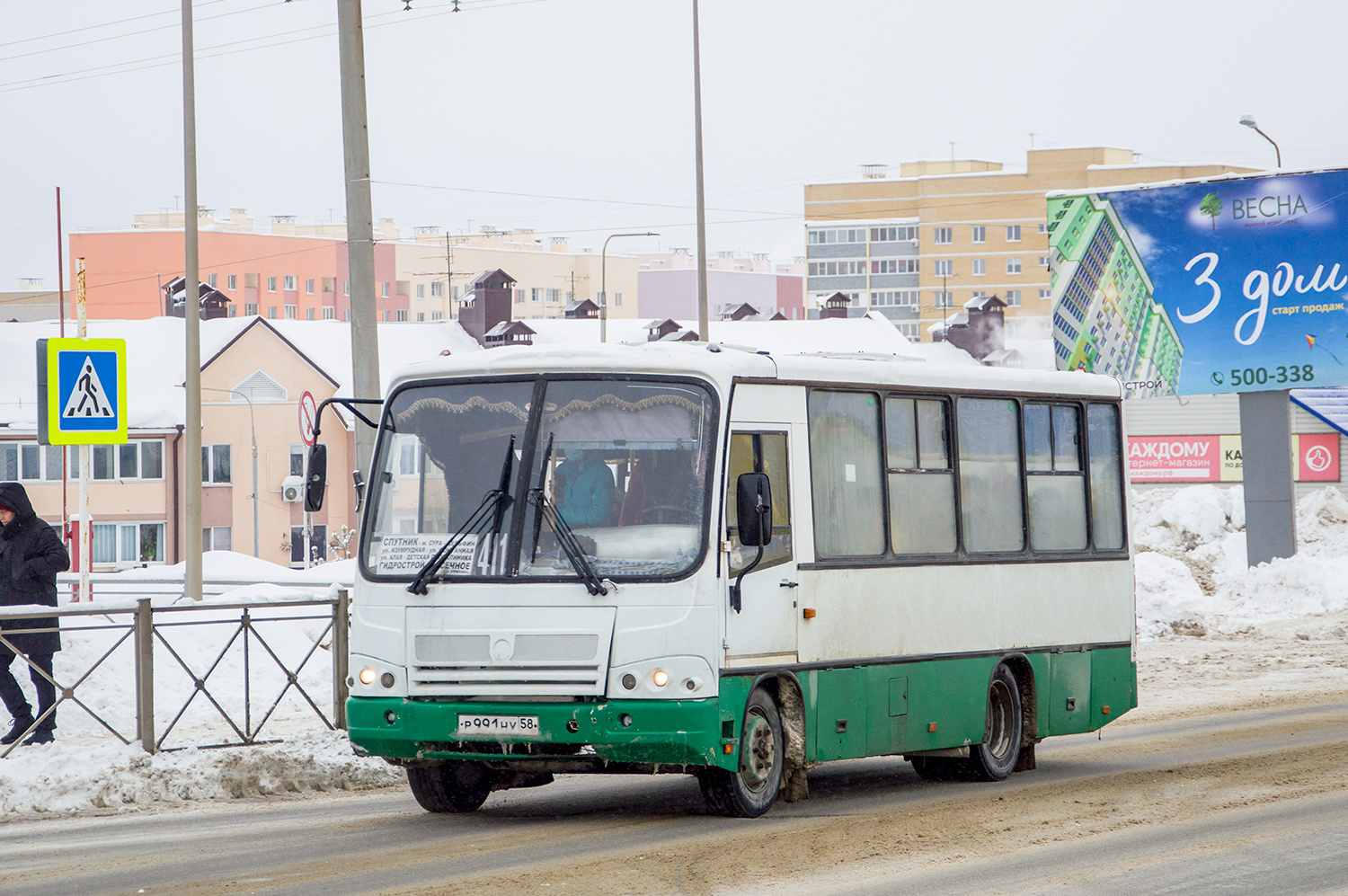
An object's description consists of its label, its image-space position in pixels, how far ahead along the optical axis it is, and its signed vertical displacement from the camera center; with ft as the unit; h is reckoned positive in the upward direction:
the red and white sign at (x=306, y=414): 90.58 +6.00
